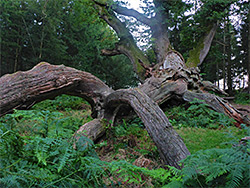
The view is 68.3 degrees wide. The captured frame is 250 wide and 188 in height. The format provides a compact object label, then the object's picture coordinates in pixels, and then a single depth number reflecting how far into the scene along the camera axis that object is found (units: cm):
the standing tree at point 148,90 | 309
